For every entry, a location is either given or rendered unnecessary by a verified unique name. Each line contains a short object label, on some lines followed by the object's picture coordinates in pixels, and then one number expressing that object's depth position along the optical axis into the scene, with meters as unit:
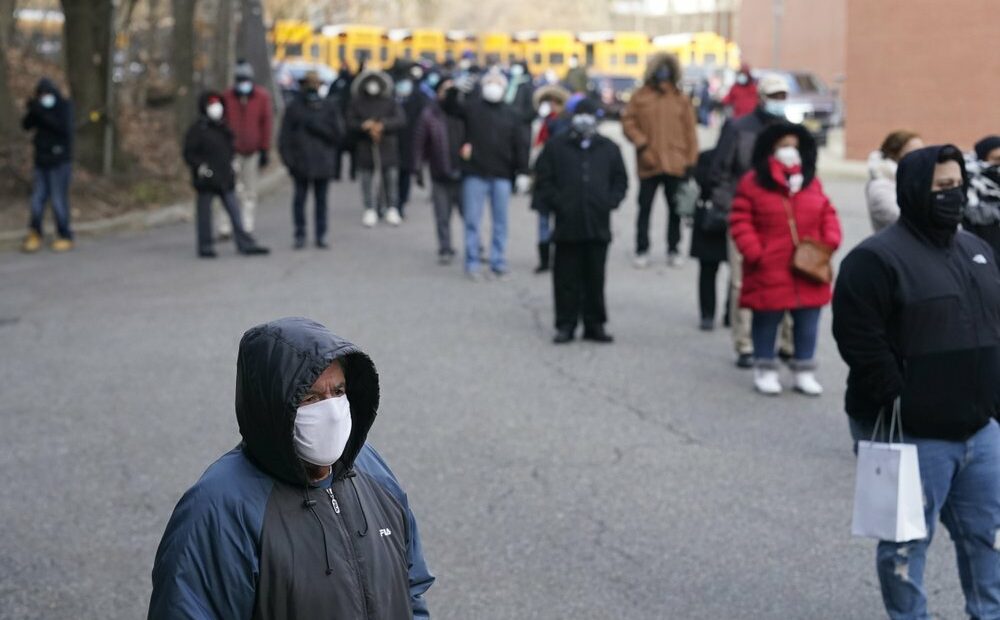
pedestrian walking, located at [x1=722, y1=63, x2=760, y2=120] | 22.61
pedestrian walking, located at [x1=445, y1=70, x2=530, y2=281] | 14.28
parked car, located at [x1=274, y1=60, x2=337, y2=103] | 40.75
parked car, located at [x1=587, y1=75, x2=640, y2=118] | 50.56
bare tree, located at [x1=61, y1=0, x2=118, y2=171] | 20.95
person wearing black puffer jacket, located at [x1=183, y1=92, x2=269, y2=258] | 16.06
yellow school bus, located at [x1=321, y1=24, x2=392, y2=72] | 58.06
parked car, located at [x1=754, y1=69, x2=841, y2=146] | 36.09
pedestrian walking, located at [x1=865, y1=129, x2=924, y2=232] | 7.59
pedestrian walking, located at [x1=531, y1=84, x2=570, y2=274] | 15.06
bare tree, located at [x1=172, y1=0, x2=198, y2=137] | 25.41
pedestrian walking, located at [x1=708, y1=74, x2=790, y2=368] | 10.77
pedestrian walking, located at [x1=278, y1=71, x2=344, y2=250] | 16.78
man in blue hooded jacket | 3.12
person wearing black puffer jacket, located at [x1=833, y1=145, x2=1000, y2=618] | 5.21
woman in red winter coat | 9.58
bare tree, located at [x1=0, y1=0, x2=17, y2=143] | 20.66
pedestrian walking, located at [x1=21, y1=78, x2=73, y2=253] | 16.34
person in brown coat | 14.75
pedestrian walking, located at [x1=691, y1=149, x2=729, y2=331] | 11.09
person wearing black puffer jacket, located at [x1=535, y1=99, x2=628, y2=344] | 11.39
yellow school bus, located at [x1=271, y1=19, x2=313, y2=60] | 39.47
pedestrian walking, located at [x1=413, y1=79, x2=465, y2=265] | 15.77
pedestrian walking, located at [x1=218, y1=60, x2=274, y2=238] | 17.27
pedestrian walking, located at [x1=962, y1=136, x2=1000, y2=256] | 6.62
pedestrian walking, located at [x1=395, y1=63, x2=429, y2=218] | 19.69
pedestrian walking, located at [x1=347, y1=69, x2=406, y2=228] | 18.92
